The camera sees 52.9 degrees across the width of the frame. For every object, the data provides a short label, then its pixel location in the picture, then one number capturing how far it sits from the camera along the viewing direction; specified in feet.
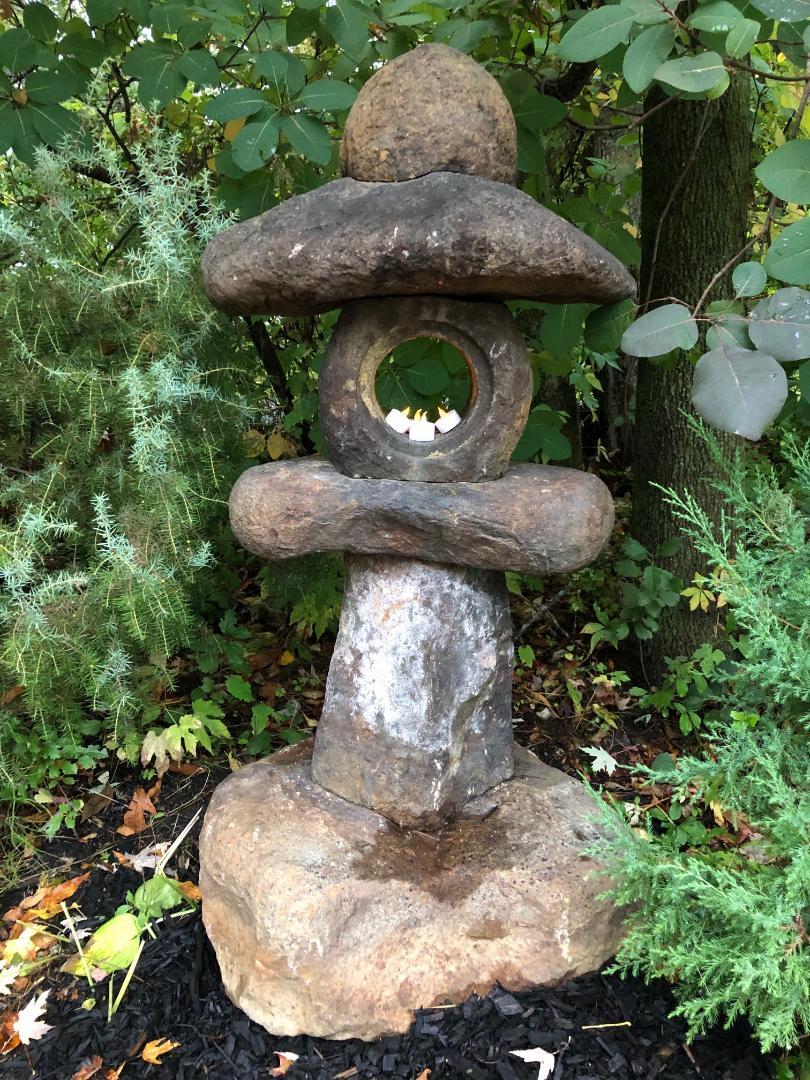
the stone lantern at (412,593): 6.20
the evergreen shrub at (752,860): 5.36
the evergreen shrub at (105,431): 8.31
